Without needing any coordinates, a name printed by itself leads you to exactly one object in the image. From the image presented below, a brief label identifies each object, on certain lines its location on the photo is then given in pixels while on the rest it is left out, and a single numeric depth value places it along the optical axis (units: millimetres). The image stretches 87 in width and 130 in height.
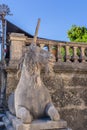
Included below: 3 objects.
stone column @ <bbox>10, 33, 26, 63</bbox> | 4207
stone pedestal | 2570
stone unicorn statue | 2824
